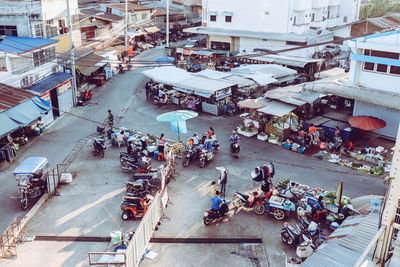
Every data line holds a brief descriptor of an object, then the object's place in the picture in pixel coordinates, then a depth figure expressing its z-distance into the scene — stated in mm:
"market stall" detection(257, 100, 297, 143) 23234
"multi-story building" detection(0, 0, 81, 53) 25719
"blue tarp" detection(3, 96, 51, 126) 20531
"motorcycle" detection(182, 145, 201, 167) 20031
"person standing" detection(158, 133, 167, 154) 21109
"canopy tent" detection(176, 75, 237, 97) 27188
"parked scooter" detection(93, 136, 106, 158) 21219
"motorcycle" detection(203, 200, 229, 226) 14758
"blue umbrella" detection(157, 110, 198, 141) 20612
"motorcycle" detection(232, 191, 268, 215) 15542
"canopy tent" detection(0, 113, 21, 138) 19219
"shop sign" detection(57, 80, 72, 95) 27783
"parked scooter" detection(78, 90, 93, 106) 30691
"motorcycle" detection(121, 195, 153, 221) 15219
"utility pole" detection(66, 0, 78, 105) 27852
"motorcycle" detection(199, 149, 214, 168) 19828
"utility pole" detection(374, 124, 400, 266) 5832
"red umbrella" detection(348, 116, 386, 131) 20922
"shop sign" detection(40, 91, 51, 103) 25509
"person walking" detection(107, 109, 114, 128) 25477
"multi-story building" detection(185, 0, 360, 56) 43625
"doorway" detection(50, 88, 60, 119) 27406
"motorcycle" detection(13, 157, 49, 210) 16188
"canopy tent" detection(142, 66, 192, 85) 30075
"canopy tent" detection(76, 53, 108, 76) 32656
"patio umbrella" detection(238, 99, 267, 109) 24047
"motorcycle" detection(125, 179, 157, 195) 16125
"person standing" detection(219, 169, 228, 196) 16859
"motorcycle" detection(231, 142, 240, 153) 21234
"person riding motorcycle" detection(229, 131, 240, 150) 21812
